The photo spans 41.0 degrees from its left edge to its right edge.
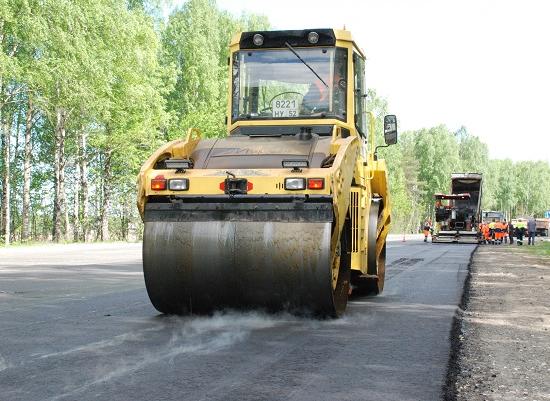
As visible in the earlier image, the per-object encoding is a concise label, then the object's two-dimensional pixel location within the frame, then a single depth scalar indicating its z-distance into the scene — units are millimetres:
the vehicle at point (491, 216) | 48700
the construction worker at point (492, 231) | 44847
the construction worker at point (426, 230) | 45262
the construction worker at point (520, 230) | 44519
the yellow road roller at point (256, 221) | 6891
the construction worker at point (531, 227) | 42603
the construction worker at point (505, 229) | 46819
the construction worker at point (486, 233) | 44625
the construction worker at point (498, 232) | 45625
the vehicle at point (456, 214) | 39875
